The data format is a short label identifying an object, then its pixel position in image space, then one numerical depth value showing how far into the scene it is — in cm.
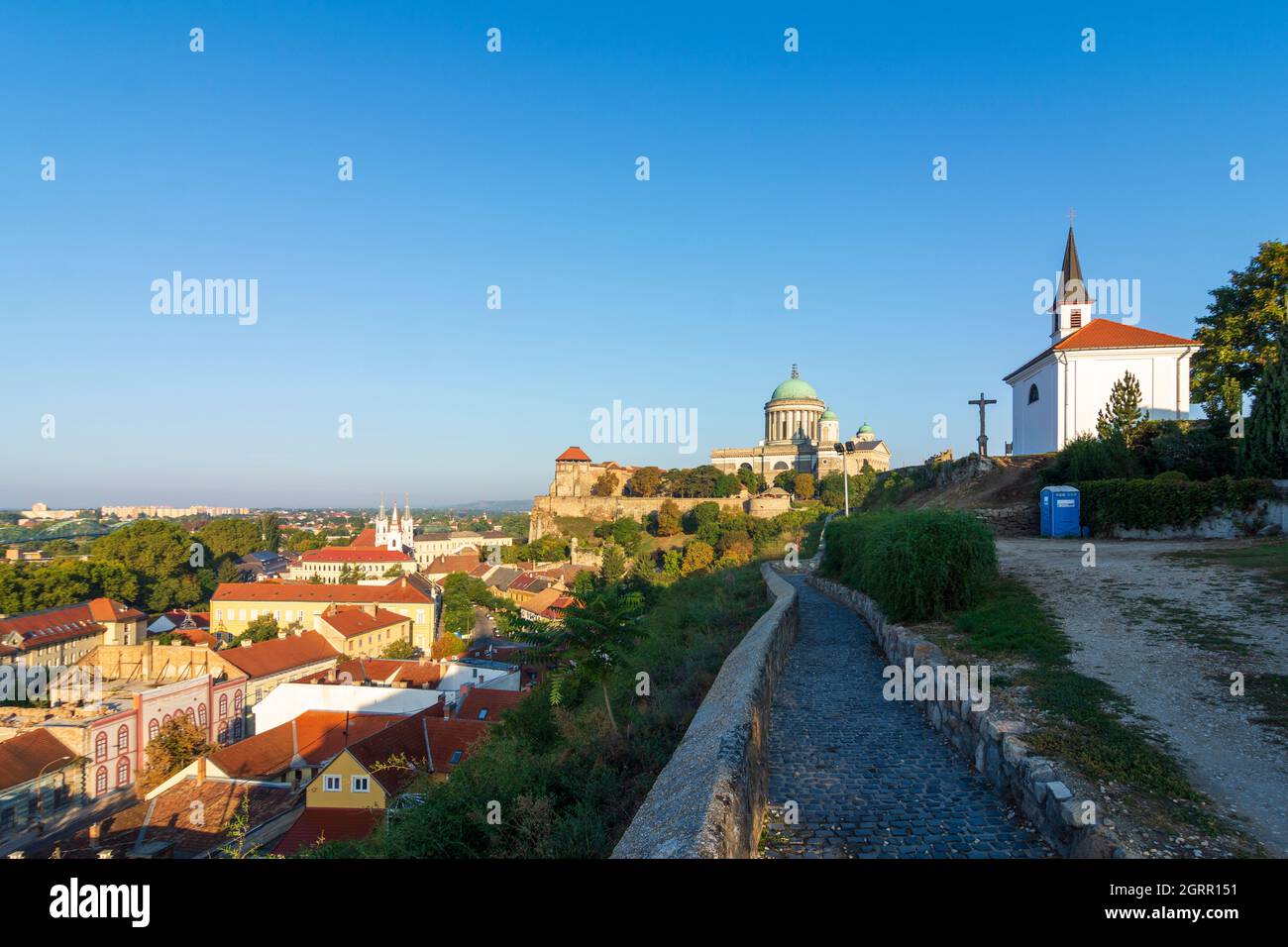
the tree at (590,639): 1126
